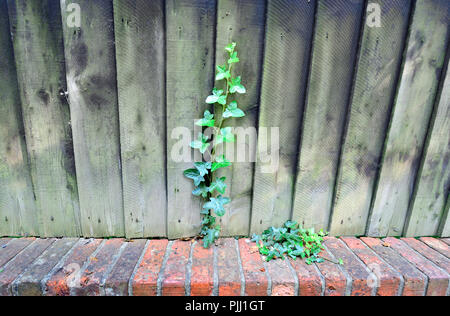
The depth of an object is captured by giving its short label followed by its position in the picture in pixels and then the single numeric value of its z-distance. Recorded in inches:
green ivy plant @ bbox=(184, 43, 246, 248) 49.1
